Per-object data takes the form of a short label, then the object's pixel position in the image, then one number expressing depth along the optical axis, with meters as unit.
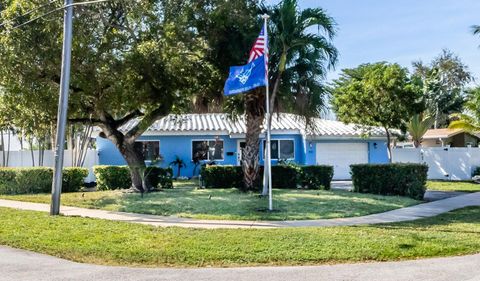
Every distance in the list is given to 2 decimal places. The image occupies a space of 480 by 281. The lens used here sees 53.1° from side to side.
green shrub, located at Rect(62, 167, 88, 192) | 20.20
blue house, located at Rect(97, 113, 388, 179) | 27.25
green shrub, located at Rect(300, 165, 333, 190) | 19.89
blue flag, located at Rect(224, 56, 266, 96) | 13.36
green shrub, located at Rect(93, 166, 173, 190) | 19.70
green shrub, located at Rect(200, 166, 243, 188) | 19.91
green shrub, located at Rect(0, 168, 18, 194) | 19.62
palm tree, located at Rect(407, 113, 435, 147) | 29.95
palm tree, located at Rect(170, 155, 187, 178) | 27.20
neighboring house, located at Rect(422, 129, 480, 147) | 35.94
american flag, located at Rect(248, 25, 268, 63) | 13.43
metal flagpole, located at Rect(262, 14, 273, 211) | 13.21
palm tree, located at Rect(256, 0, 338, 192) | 15.50
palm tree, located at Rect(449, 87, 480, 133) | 27.19
